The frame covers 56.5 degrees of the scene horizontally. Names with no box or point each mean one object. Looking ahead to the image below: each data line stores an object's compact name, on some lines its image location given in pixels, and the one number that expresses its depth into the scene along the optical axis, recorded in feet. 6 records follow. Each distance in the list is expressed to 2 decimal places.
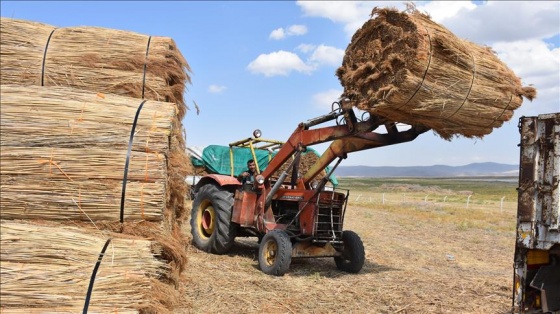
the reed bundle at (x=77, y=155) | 14.28
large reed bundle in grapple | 18.98
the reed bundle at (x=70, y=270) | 12.62
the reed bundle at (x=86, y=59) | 16.42
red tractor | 25.00
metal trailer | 15.78
